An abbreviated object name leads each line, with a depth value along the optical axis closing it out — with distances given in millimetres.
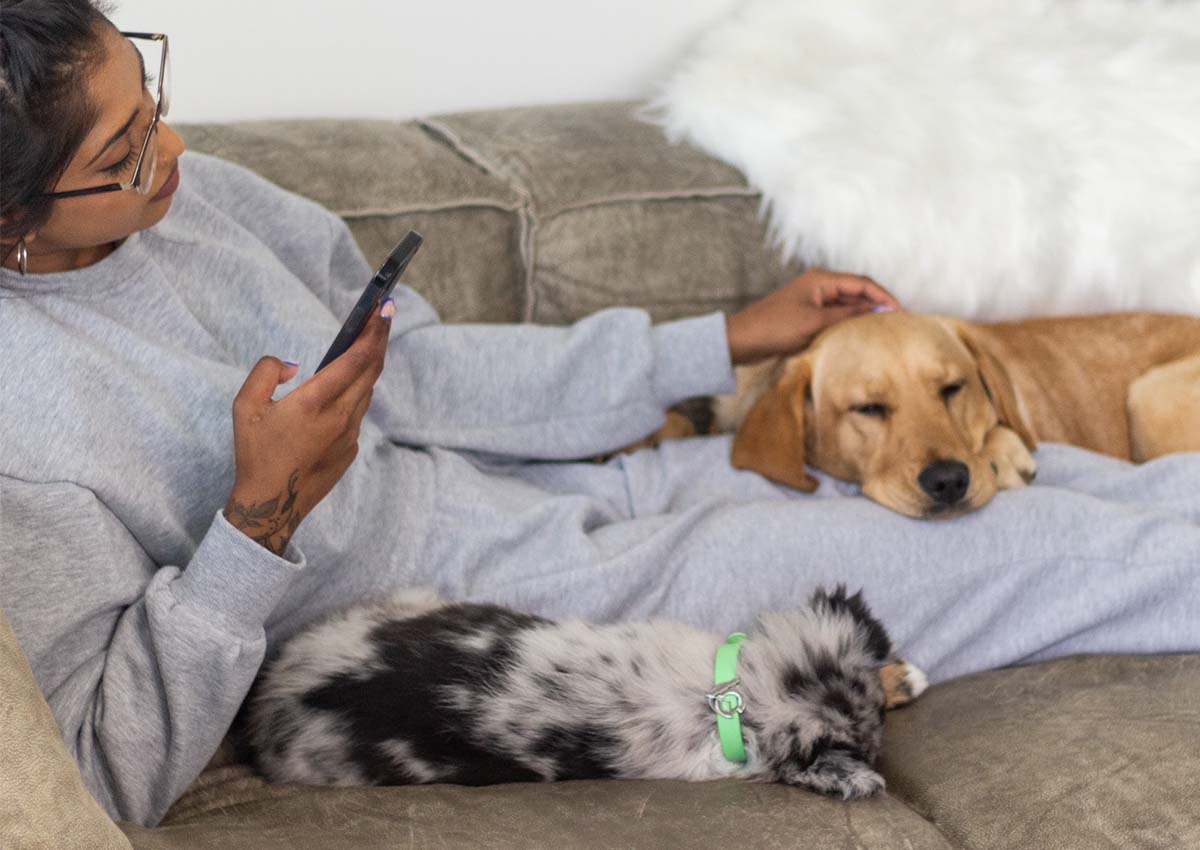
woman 1240
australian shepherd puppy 1318
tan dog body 1848
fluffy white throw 2232
